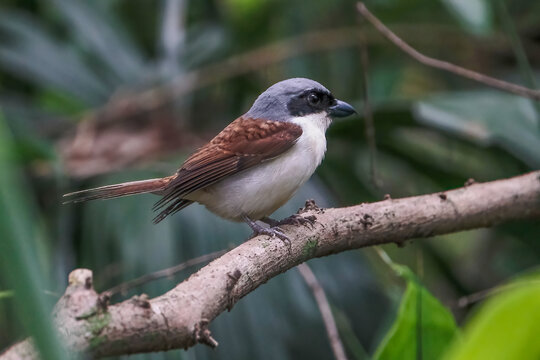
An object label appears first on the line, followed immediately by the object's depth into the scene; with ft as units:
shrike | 15.39
